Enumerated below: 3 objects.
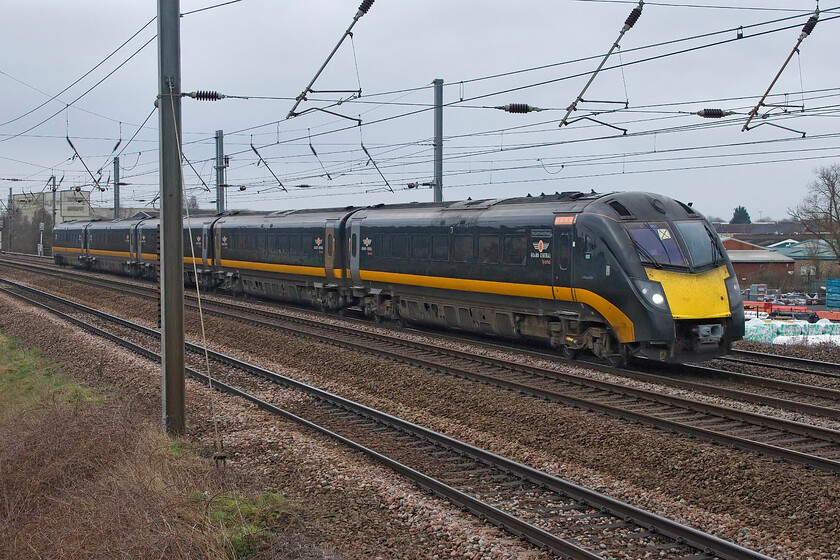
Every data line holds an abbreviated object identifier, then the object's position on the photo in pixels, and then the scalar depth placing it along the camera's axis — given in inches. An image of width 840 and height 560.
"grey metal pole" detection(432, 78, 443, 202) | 932.6
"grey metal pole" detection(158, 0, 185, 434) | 391.2
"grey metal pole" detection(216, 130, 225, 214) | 1393.9
